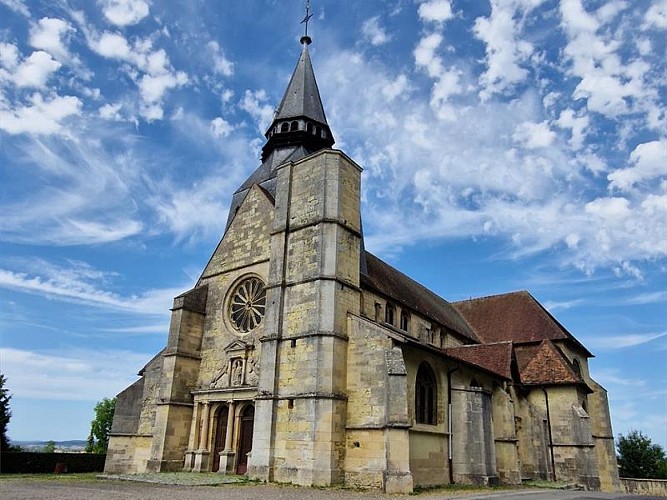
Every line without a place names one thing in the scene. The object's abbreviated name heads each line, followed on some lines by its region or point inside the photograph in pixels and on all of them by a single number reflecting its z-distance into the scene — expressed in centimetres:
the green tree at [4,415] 2923
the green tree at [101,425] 5197
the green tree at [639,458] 4134
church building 1703
